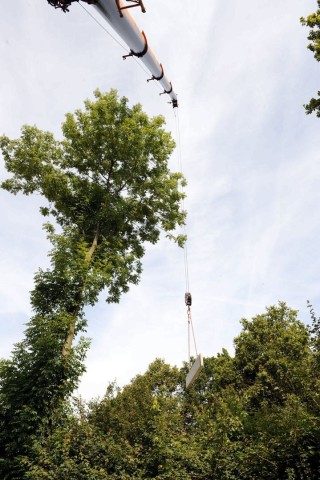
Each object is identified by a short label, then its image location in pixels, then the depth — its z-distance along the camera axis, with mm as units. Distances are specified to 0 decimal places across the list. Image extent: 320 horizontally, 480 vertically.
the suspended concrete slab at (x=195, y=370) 6172
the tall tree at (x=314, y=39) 8929
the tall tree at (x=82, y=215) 9648
